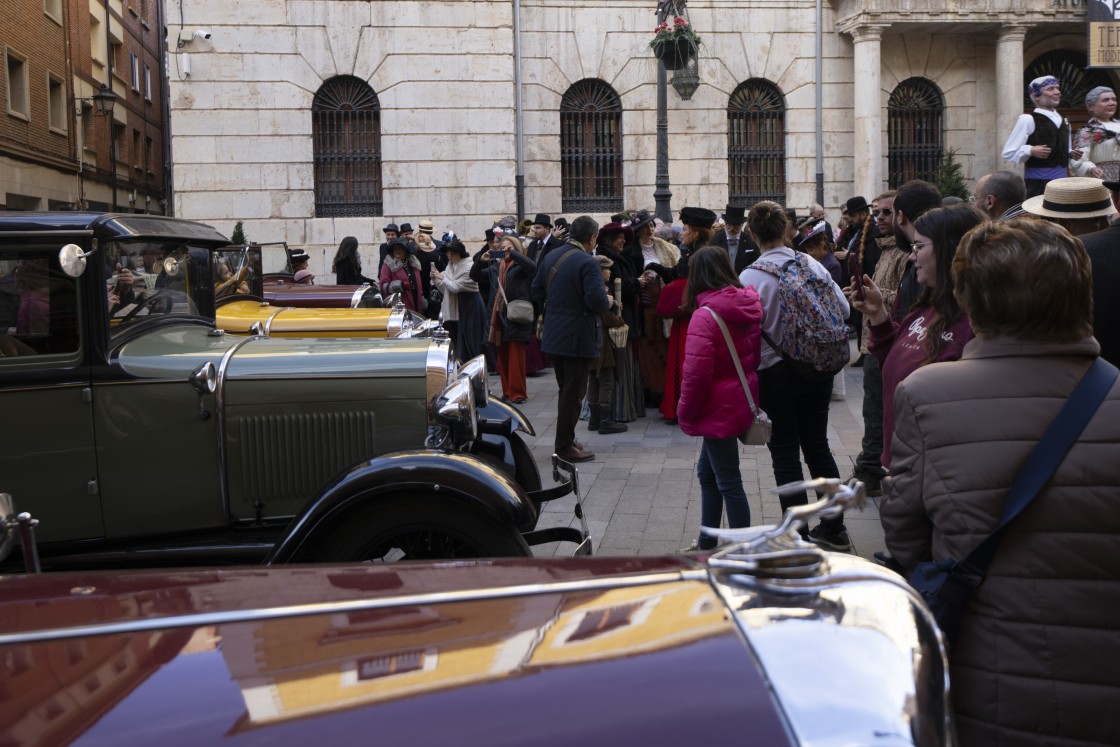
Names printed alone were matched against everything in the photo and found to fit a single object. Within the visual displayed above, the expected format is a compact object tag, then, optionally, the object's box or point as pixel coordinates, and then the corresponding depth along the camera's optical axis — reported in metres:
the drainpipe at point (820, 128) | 21.36
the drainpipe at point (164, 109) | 40.71
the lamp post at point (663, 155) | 16.33
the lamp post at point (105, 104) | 25.20
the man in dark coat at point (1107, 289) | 4.08
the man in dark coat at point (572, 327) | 8.90
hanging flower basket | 17.45
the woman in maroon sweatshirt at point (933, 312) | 4.14
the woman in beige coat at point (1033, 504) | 2.30
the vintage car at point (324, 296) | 10.98
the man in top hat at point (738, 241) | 10.87
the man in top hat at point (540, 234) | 12.66
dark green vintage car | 4.95
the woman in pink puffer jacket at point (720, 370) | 5.64
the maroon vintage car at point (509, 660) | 1.36
